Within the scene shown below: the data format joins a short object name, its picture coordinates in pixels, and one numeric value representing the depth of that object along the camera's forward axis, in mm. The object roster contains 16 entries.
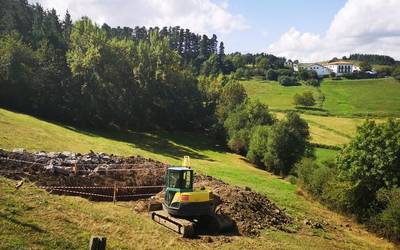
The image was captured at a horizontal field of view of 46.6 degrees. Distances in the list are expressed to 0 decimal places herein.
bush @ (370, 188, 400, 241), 30370
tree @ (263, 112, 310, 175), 59094
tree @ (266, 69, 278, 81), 163750
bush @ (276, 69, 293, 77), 167125
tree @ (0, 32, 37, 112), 59125
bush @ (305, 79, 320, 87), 145125
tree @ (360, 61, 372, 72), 189775
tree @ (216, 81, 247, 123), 77688
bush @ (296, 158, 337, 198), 39750
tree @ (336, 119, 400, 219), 34156
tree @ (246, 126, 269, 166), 62062
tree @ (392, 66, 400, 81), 154688
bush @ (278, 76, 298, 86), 147500
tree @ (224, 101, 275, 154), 68375
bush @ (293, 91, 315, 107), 113125
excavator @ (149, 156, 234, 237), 21016
